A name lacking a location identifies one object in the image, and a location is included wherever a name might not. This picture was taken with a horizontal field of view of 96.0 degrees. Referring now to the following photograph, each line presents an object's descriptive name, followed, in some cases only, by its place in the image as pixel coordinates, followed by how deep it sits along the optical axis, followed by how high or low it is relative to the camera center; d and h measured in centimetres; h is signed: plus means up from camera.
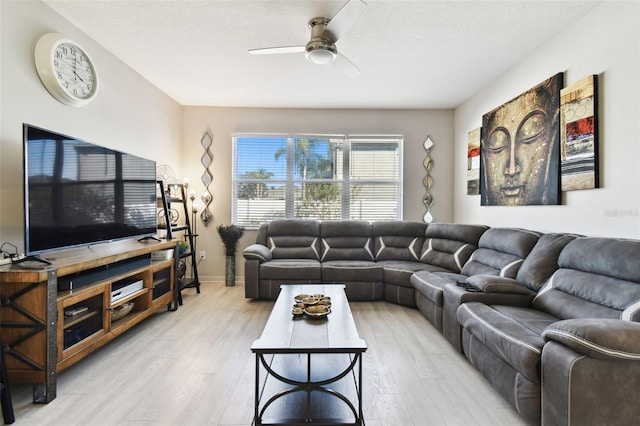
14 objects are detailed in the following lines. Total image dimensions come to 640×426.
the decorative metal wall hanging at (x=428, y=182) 461 +47
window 461 +57
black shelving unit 346 -22
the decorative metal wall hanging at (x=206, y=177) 454 +53
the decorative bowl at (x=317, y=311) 190 -68
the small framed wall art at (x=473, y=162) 388 +68
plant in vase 430 -53
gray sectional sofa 130 -65
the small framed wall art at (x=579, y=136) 221 +62
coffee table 152 -111
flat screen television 186 +14
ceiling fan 205 +133
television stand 172 -68
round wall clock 220 +116
